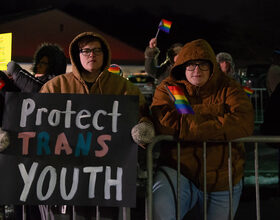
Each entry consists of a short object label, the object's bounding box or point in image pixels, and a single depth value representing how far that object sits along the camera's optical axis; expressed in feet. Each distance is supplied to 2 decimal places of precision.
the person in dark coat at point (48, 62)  14.14
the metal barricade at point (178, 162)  9.77
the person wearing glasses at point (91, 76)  10.66
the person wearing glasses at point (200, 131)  9.87
